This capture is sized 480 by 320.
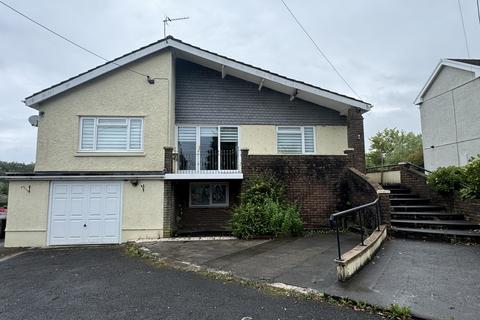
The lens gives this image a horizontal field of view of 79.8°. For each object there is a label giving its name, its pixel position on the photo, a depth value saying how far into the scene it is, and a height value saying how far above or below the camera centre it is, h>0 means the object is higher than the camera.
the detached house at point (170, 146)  10.02 +1.71
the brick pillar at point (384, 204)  8.39 -0.48
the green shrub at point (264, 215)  9.41 -0.87
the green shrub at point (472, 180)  7.75 +0.20
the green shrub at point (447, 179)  8.99 +0.26
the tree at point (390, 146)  37.84 +5.77
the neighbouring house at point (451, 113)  13.70 +3.94
